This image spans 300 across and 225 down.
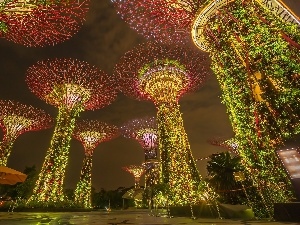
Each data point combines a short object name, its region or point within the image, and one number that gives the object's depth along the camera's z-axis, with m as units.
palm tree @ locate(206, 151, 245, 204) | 10.75
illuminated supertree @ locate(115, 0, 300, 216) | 4.25
